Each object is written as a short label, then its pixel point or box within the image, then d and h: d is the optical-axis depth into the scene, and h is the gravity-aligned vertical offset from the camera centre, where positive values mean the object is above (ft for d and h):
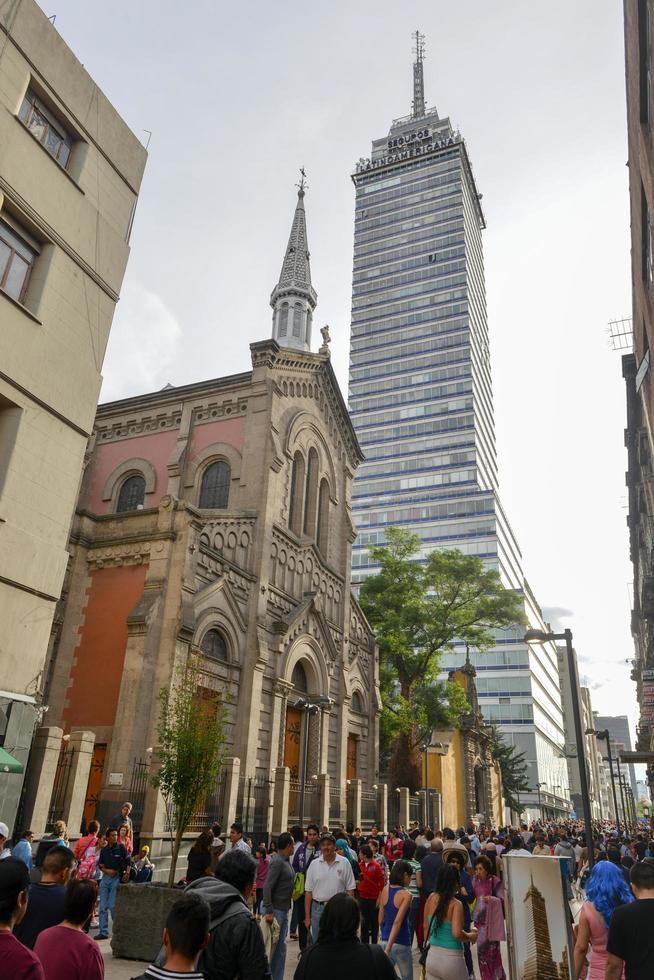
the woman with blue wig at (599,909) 17.37 -2.35
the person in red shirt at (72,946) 11.88 -2.56
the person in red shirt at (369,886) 30.83 -3.49
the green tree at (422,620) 108.88 +28.03
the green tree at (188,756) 38.22 +2.07
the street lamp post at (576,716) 38.09 +5.23
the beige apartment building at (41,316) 38.55 +27.43
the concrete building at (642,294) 45.92 +45.92
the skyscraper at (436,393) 261.85 +165.05
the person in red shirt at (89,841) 33.32 -2.28
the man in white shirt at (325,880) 26.50 -2.85
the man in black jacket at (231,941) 12.66 -2.48
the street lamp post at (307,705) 65.02 +9.25
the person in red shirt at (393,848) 44.16 -2.84
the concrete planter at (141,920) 28.22 -4.90
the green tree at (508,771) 170.64 +8.84
